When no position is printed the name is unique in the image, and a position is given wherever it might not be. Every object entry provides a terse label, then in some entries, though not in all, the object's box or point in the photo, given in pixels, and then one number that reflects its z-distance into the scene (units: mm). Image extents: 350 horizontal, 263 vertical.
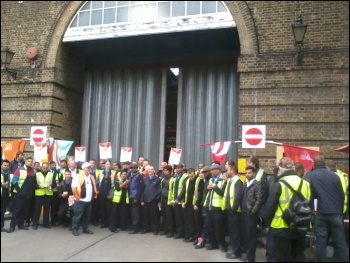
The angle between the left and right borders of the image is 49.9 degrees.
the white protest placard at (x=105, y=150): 11953
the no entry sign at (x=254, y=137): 9516
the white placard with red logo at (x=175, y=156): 11109
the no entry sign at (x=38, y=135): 11758
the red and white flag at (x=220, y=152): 9966
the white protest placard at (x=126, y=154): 11984
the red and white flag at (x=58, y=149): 11992
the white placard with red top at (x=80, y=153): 11977
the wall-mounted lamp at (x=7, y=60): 13086
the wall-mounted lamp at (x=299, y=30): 9750
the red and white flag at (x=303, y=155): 9258
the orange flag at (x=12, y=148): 12758
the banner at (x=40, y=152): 11070
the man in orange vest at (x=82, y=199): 9281
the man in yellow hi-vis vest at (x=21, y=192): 9435
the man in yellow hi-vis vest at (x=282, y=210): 5734
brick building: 10133
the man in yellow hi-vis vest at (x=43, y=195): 9820
